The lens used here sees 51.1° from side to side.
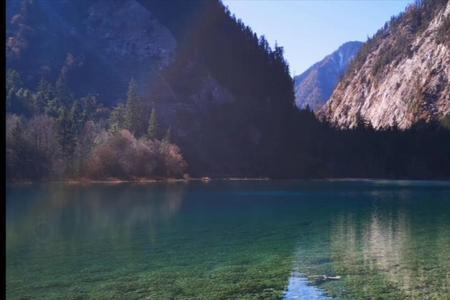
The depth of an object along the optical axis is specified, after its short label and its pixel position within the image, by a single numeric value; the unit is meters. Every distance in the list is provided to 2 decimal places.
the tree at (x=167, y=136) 127.94
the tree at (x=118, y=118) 129.00
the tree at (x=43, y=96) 133.35
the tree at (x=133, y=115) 128.50
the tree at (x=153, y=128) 127.50
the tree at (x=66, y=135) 109.62
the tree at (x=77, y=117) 120.59
